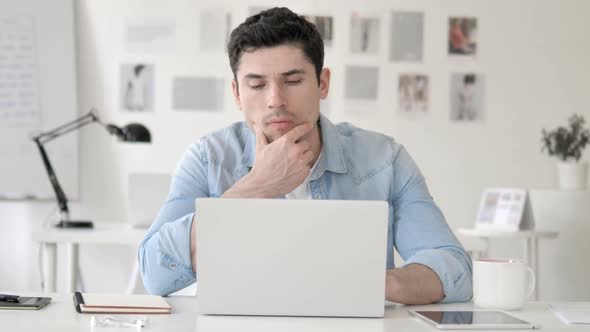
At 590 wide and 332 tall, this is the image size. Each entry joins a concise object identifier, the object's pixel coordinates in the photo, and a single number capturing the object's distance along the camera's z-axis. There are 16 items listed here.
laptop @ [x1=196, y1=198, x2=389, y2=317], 2.39
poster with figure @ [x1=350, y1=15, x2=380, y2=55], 7.15
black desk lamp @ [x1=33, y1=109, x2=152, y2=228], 5.69
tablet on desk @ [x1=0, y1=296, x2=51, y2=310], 2.52
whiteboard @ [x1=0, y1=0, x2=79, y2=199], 6.92
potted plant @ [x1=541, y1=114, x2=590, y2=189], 6.53
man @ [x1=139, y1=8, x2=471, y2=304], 2.86
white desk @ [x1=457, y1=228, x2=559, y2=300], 6.14
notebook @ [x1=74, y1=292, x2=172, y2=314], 2.49
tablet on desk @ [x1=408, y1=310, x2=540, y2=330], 2.39
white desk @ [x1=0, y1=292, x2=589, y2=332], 2.35
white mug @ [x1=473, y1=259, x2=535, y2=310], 2.63
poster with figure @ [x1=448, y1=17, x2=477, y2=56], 7.18
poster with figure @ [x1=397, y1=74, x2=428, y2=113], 7.19
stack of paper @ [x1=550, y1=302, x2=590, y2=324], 2.49
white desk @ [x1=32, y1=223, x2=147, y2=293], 5.17
